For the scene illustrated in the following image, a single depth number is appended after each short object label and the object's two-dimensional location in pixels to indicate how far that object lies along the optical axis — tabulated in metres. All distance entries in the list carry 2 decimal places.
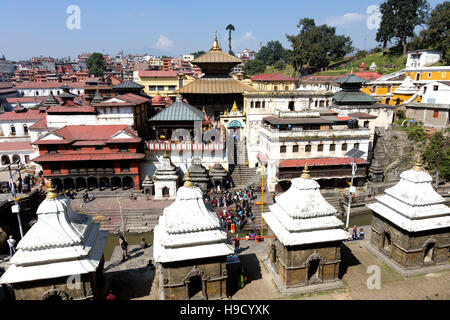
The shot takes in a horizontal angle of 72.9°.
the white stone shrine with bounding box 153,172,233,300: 11.41
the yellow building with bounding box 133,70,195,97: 66.27
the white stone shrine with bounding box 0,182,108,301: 10.48
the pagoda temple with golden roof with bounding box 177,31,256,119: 42.38
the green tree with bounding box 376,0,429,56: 67.06
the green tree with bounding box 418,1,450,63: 58.02
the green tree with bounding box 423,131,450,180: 33.83
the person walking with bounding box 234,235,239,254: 19.46
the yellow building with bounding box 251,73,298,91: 49.24
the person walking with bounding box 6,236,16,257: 18.72
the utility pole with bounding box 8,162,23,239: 18.27
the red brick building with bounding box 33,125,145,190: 28.84
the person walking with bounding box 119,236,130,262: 18.47
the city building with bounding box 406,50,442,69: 58.34
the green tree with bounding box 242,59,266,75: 116.11
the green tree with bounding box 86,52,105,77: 115.44
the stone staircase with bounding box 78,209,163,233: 25.34
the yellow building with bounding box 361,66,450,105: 46.88
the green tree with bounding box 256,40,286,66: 138.25
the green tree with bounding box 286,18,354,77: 77.48
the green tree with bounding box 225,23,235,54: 114.89
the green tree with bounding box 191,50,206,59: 179.02
